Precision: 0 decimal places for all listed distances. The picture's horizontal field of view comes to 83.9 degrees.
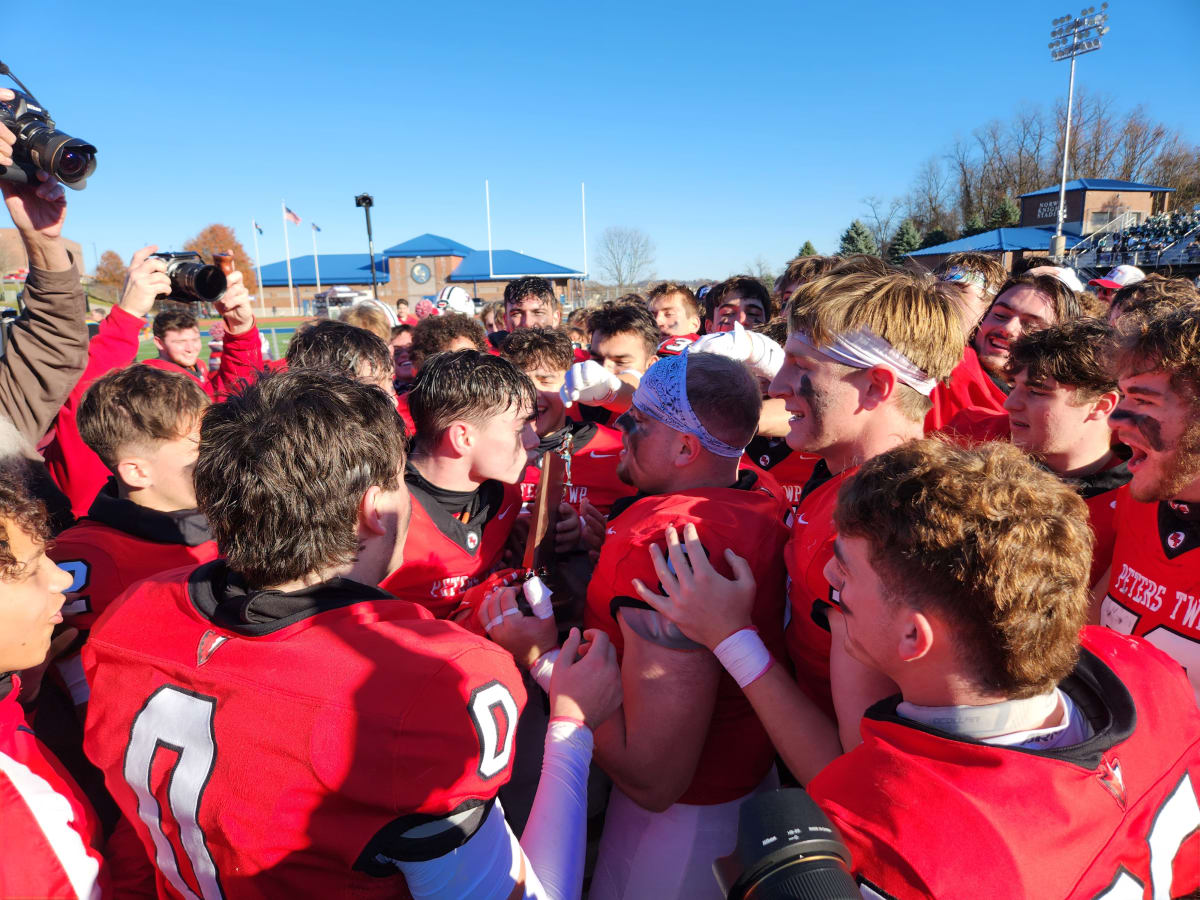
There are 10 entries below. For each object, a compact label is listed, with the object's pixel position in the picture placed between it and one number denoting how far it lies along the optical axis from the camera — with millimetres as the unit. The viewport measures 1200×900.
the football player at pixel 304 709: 1229
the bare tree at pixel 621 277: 53312
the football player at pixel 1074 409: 2498
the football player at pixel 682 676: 1841
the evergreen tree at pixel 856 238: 40875
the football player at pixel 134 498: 2199
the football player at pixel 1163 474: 1819
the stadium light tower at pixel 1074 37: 33812
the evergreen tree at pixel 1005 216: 45312
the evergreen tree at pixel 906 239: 44281
